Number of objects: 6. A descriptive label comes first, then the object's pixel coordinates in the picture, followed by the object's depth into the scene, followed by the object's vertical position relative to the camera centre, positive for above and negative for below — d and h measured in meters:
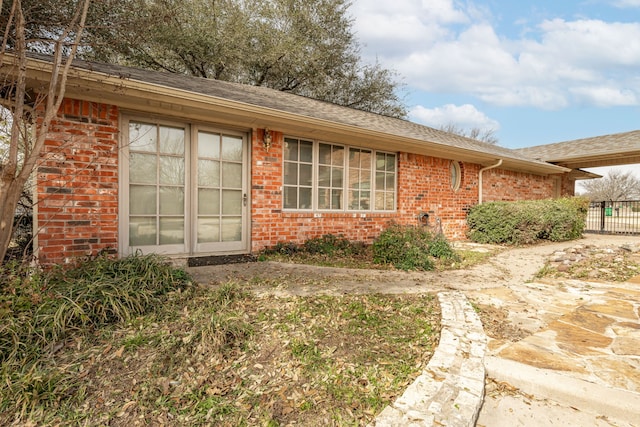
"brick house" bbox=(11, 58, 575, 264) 3.91 +0.62
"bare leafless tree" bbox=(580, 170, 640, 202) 33.41 +2.64
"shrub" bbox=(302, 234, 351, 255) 5.71 -0.69
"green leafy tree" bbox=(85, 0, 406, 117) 10.84 +5.80
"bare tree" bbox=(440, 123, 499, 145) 31.70 +7.83
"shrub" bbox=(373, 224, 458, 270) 4.84 -0.65
